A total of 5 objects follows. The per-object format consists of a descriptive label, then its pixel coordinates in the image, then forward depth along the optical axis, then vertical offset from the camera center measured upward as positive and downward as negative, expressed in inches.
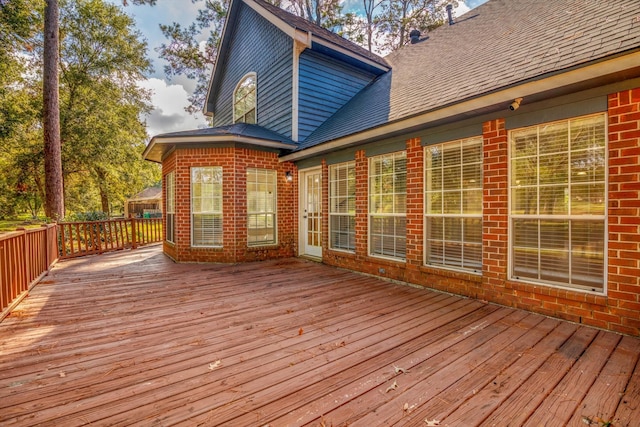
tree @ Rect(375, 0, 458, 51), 523.2 +358.2
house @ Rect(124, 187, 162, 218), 1089.5 +22.5
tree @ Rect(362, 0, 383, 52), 562.6 +377.8
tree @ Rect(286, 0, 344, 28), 541.0 +379.2
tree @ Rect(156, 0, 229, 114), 561.0 +337.1
